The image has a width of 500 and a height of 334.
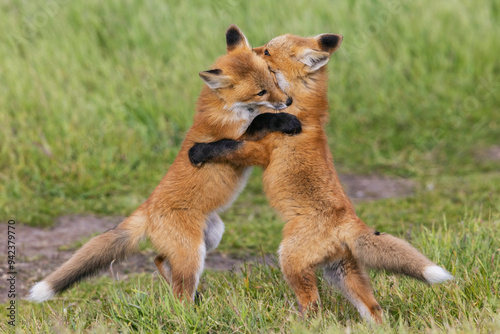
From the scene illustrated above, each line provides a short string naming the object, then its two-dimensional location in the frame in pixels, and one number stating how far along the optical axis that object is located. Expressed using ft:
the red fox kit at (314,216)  27.32
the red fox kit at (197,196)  30.83
